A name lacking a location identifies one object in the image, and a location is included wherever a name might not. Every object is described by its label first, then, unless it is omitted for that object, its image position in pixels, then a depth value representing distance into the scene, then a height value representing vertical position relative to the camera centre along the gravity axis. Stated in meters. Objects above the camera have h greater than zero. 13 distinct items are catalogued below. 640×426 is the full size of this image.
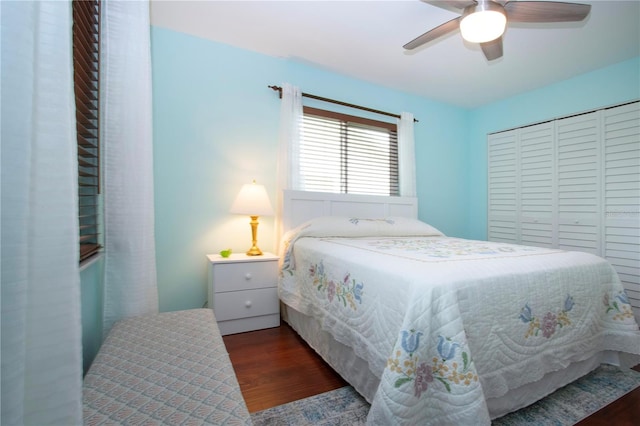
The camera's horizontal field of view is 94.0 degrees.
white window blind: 3.00 +0.58
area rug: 1.35 -0.97
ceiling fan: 1.59 +1.07
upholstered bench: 0.73 -0.50
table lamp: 2.37 +0.04
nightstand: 2.25 -0.65
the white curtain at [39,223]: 0.34 -0.02
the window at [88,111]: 1.22 +0.45
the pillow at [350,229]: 2.43 -0.19
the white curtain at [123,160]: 1.44 +0.25
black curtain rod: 2.81 +1.09
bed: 1.06 -0.51
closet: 2.71 +0.21
